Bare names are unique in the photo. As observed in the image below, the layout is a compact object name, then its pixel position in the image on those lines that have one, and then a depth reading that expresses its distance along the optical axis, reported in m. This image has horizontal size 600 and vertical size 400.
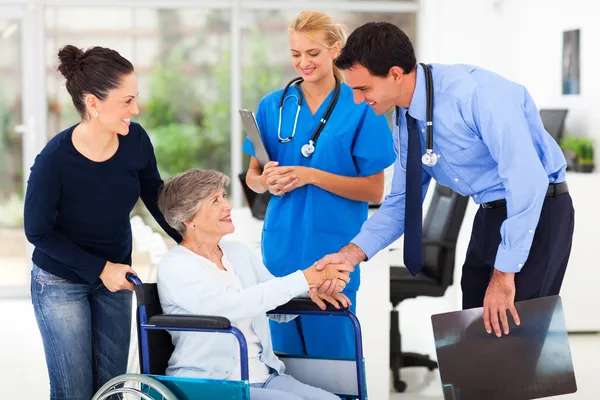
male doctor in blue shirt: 3.30
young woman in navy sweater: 3.48
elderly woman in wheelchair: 3.65
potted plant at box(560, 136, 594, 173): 8.09
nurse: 4.24
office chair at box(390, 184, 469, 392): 6.26
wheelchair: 3.34
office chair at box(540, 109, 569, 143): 8.38
